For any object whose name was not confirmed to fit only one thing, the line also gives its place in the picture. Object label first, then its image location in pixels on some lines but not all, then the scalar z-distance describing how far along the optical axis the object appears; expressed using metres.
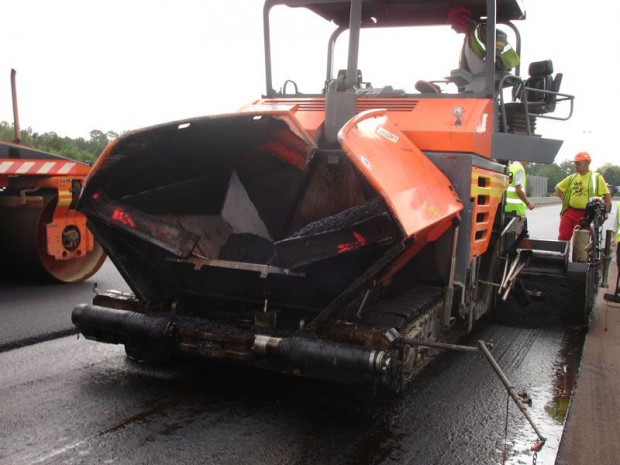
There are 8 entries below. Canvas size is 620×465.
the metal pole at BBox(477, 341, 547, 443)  2.88
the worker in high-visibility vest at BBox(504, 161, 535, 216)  6.75
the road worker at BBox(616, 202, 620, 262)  7.21
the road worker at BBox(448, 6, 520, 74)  4.48
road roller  6.52
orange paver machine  3.10
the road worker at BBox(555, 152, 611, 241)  7.19
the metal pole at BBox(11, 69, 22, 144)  6.33
